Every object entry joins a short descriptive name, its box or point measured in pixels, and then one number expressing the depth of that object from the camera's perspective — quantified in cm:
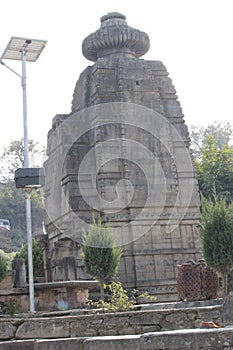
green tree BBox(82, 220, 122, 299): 1317
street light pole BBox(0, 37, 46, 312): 1239
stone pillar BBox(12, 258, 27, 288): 1475
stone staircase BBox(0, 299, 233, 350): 752
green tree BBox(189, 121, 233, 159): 5441
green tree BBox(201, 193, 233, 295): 1104
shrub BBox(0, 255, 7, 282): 1478
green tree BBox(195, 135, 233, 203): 2783
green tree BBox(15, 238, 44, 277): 1936
